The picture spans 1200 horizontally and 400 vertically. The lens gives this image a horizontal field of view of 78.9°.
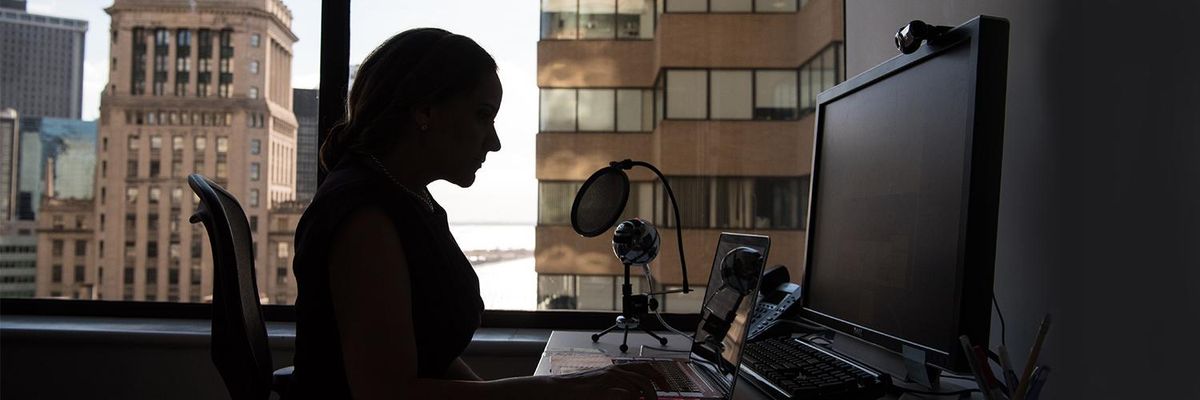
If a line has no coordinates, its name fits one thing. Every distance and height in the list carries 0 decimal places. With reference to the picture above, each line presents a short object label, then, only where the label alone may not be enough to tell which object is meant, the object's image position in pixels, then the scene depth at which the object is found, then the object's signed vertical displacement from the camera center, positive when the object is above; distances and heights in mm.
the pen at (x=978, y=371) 794 -171
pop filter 1768 +10
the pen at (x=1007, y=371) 792 -172
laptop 1188 -218
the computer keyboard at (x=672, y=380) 1089 -302
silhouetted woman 907 -63
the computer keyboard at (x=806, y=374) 1012 -251
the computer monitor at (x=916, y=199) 909 +19
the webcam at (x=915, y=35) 1024 +257
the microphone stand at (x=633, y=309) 1744 -249
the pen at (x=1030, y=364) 743 -153
